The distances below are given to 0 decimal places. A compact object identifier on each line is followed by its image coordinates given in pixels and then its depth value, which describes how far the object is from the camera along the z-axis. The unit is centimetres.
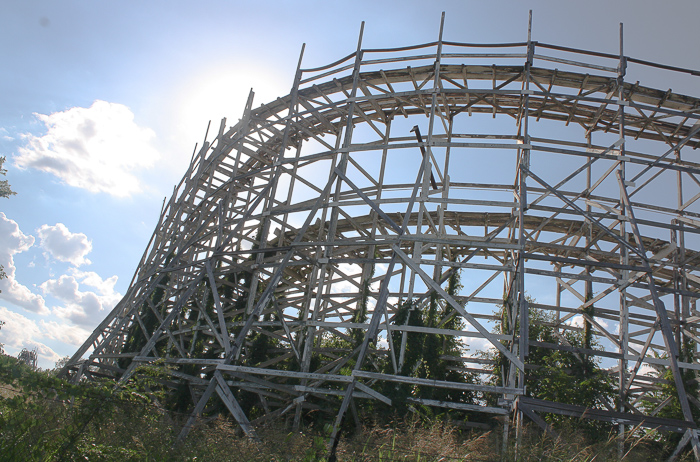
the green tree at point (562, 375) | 1114
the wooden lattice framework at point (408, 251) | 978
